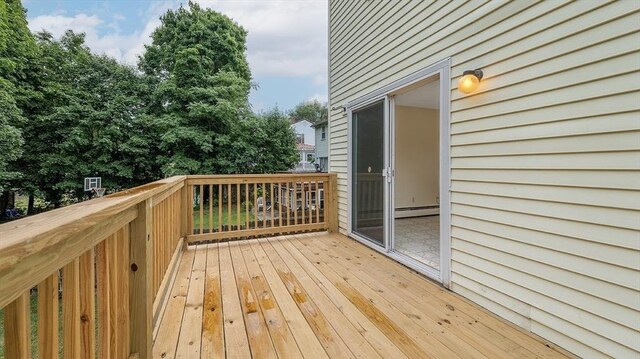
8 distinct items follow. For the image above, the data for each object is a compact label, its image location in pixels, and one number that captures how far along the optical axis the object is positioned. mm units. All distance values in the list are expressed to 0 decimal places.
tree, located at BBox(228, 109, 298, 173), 11188
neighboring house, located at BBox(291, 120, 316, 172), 23703
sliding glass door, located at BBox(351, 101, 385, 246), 3646
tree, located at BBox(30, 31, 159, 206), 10094
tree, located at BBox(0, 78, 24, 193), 7322
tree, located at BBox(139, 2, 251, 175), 10453
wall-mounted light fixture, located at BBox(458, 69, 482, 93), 2287
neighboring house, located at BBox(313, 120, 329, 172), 16531
